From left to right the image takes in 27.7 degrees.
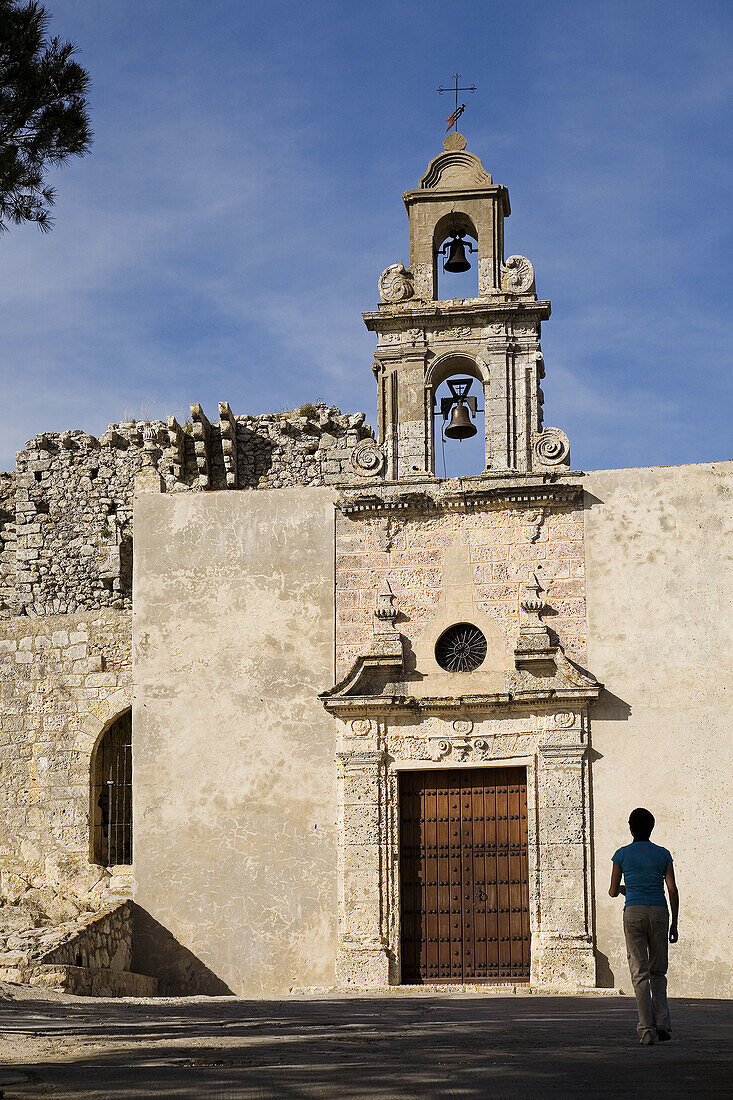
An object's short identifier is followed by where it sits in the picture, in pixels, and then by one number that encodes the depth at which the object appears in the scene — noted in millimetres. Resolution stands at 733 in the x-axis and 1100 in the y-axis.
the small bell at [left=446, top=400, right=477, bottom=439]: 15703
